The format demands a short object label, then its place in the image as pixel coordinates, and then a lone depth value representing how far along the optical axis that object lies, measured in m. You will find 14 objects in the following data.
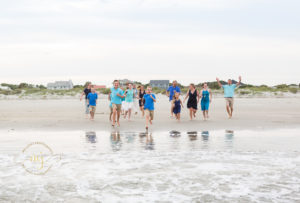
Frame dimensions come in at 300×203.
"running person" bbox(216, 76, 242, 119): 17.17
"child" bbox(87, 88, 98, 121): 17.33
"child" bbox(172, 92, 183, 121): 17.12
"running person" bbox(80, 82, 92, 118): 18.67
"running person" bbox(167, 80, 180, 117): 17.68
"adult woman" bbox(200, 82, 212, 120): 17.49
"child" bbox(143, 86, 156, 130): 14.05
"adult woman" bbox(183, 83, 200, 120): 17.31
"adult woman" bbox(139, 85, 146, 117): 18.38
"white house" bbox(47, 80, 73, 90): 140.25
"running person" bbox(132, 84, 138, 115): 19.34
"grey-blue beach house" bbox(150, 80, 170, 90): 126.31
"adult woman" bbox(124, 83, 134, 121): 17.91
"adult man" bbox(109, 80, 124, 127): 14.60
